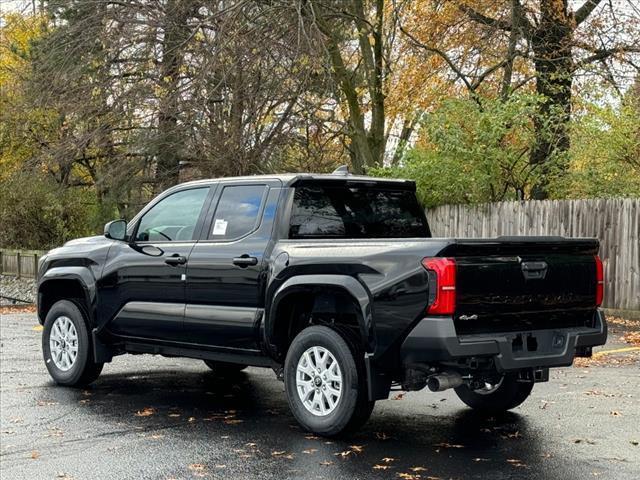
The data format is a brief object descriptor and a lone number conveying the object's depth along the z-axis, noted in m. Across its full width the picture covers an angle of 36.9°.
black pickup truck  6.69
